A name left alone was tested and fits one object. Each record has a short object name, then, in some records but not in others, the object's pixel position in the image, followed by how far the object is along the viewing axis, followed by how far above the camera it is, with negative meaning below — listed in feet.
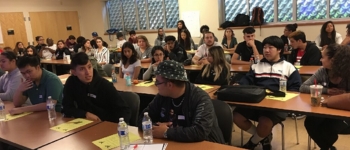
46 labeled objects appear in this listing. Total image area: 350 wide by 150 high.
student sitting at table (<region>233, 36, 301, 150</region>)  9.66 -1.66
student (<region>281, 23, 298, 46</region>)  21.02 +0.13
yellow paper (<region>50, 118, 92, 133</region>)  7.25 -2.05
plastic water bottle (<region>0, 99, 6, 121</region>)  8.44 -1.89
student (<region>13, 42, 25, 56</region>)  26.40 -0.09
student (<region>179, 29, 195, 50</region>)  24.40 -0.12
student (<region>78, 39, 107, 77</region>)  23.21 -0.35
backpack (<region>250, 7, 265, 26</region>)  24.75 +1.48
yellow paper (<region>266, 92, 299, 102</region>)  8.61 -1.95
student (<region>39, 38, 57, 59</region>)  27.68 -0.58
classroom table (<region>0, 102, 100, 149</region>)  6.56 -2.08
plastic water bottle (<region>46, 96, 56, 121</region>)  8.19 -1.80
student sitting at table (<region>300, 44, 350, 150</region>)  8.05 -1.64
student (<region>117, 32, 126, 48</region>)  30.71 +0.28
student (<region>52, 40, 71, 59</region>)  25.58 -0.50
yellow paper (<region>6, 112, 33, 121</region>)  8.55 -2.02
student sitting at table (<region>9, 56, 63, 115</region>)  9.02 -1.29
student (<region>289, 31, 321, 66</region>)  13.87 -0.94
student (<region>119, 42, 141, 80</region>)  14.46 -1.05
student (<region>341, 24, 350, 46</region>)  17.49 -0.65
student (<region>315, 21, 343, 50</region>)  19.31 -0.37
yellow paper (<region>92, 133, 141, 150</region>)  5.95 -2.08
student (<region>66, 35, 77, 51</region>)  29.84 +0.24
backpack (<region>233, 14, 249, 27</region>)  25.63 +1.29
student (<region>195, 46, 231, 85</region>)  11.89 -1.39
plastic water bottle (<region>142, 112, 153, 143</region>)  6.13 -1.91
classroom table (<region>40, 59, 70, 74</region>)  23.06 -1.33
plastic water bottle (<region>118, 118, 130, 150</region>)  5.75 -1.90
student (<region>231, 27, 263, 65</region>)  15.35 -0.79
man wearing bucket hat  5.86 -1.55
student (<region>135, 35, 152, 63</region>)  20.26 -0.55
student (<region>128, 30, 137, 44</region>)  28.75 +0.37
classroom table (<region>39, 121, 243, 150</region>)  5.61 -2.08
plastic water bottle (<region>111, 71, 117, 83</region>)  13.52 -1.67
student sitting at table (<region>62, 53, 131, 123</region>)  8.11 -1.52
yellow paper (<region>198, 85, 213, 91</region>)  10.77 -1.87
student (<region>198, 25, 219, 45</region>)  25.91 +0.77
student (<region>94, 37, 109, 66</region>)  22.44 -0.85
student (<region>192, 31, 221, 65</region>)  17.06 -0.67
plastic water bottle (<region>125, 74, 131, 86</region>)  12.57 -1.66
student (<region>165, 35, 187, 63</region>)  18.22 -0.65
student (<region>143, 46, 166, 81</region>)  14.10 -0.81
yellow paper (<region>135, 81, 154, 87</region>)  12.24 -1.85
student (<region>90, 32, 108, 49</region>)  26.03 -0.07
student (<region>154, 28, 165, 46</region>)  28.40 +0.32
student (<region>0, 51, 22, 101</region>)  10.73 -0.97
